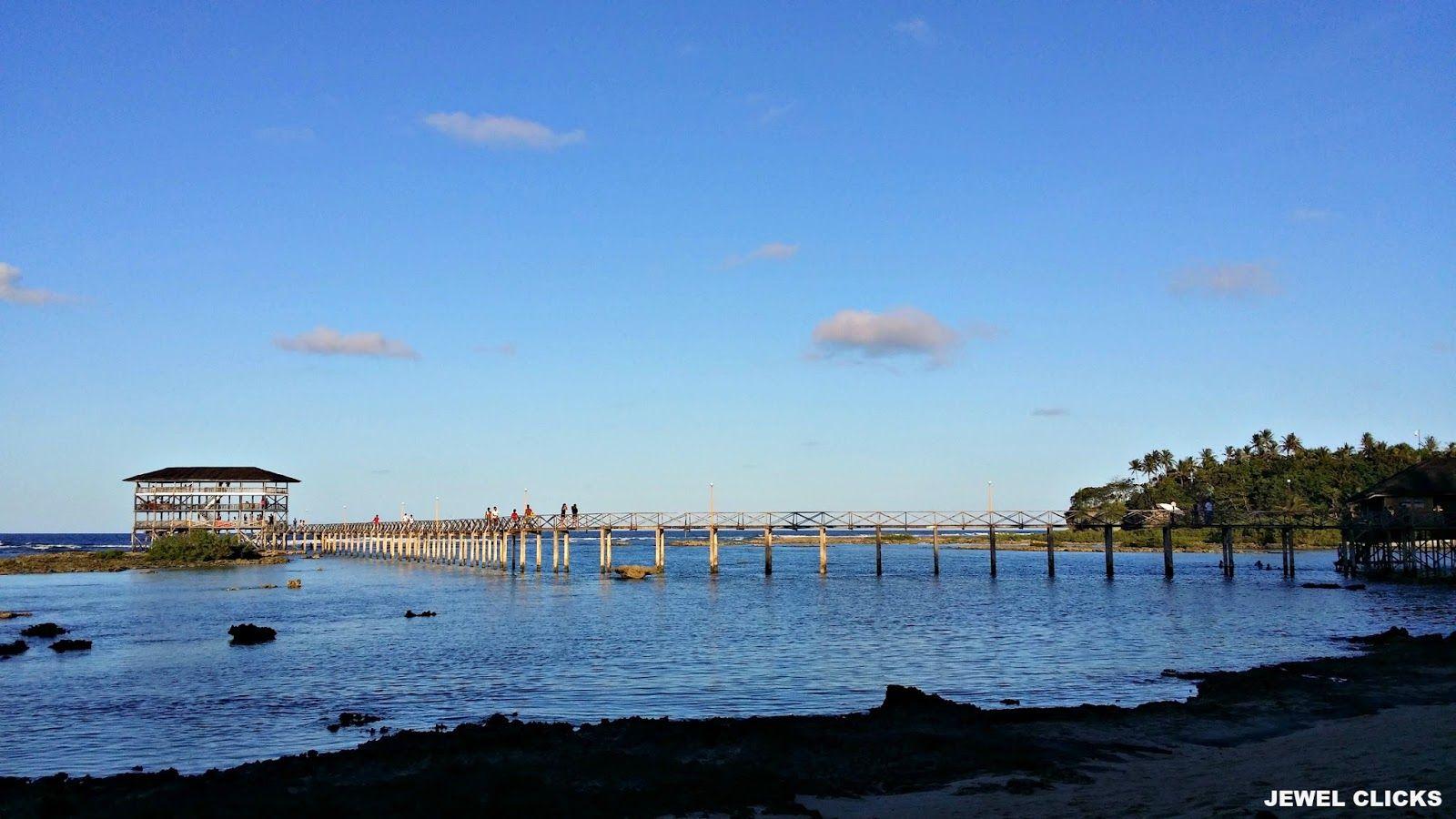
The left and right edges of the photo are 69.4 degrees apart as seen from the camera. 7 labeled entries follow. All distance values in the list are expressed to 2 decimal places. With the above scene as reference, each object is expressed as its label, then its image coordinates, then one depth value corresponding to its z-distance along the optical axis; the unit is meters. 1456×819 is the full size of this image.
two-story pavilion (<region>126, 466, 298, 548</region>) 108.06
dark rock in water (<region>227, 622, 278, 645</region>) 36.94
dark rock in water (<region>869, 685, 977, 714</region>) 19.72
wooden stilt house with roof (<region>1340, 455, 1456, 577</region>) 57.59
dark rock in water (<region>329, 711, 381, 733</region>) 21.41
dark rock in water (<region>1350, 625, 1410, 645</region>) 31.16
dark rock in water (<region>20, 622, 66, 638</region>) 38.41
